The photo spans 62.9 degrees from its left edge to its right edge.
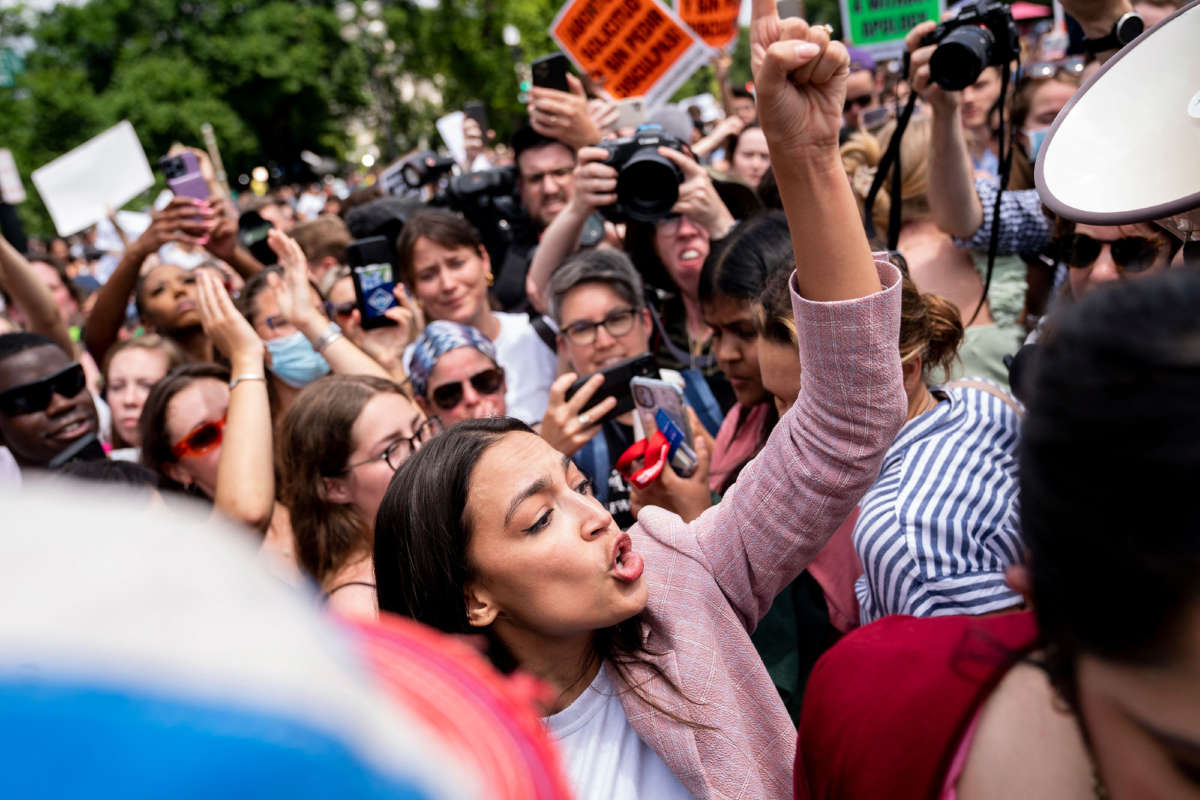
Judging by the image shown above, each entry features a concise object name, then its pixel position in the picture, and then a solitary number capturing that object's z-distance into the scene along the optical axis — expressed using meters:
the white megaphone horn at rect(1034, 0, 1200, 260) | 1.27
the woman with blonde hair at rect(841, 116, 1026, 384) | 3.18
